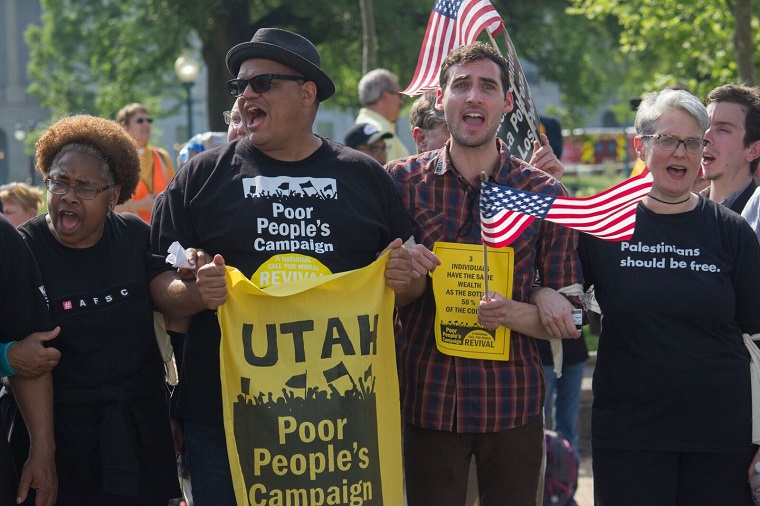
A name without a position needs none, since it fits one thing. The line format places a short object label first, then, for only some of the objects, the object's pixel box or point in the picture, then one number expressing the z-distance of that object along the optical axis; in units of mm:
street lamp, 21688
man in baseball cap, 7625
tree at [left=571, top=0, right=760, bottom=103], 15602
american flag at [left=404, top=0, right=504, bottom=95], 5621
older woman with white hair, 4383
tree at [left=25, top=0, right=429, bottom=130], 22656
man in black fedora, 4098
